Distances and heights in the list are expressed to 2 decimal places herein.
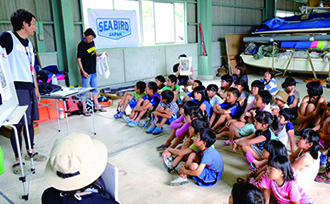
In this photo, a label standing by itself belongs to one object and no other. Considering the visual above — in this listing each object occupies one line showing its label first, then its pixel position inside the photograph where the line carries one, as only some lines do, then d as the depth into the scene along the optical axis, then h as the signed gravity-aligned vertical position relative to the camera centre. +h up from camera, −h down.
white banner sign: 6.64 +0.62
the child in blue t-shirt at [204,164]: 2.48 -1.04
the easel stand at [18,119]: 2.24 -0.50
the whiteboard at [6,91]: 2.37 -0.29
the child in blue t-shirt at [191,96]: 4.43 -0.74
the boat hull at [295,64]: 7.78 -0.56
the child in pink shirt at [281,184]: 1.98 -1.03
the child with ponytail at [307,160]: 2.34 -0.95
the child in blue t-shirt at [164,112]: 4.10 -0.89
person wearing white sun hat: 1.13 -0.48
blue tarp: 7.95 +0.64
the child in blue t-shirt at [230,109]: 3.80 -0.83
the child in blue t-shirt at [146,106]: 4.46 -0.86
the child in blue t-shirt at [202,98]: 3.88 -0.67
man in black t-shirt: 5.02 -0.12
